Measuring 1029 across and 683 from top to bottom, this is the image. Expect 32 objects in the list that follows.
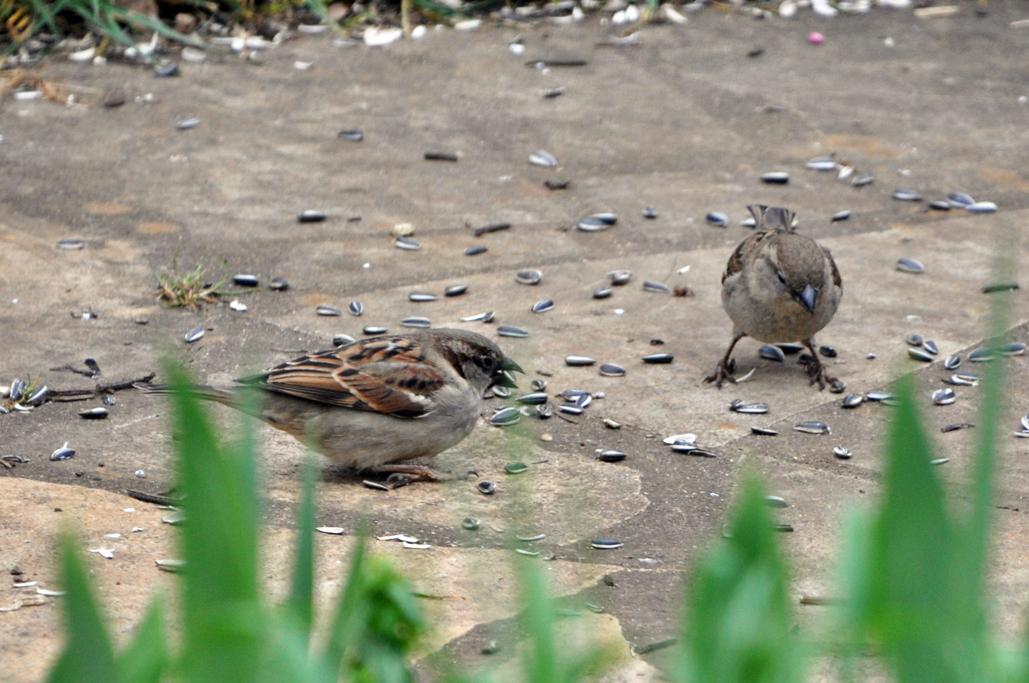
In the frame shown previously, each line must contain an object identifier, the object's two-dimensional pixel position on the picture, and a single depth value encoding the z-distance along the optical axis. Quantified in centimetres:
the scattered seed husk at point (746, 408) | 1087
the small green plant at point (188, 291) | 1189
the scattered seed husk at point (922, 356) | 1136
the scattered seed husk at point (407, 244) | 1323
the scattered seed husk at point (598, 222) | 1370
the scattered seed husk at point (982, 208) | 1416
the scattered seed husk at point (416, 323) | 1177
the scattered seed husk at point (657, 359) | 1141
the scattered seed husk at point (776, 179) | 1477
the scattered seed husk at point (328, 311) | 1187
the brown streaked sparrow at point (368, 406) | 948
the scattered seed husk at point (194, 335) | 1140
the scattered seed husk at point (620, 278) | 1260
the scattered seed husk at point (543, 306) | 1210
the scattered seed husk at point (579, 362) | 1126
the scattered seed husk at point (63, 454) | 948
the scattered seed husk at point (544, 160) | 1509
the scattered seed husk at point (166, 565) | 782
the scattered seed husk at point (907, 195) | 1445
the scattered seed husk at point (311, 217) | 1365
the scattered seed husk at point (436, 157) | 1513
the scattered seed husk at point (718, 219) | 1386
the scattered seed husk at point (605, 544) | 850
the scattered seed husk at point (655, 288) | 1255
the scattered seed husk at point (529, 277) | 1259
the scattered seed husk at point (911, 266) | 1294
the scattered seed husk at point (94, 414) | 1014
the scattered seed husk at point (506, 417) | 1063
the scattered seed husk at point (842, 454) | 1000
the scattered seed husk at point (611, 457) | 984
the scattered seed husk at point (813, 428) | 1048
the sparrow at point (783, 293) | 1119
